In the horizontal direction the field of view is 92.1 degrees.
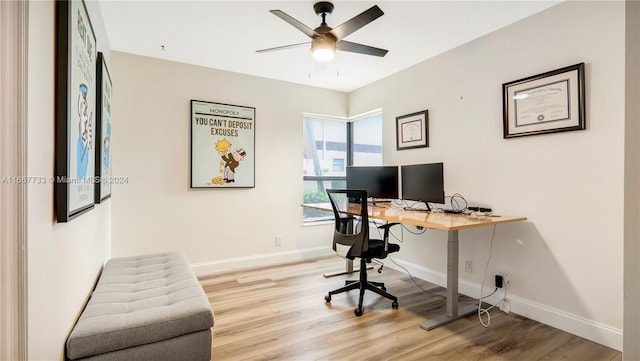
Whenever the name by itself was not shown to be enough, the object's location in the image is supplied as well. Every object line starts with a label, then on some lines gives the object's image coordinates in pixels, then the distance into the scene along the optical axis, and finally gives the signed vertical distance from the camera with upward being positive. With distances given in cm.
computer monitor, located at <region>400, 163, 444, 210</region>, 289 -2
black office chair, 264 -56
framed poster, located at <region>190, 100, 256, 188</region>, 357 +42
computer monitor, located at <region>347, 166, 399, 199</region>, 351 +0
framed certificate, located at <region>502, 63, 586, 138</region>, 222 +60
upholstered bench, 137 -68
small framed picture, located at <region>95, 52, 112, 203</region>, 196 +32
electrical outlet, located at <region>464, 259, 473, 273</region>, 297 -83
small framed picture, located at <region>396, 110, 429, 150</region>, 344 +58
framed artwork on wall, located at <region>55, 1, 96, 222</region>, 114 +29
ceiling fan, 205 +108
